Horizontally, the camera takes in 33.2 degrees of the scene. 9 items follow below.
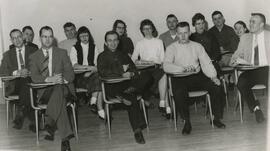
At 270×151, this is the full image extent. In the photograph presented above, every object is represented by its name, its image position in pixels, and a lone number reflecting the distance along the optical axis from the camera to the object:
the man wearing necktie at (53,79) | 4.11
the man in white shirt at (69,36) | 6.09
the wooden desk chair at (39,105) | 4.10
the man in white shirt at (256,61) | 4.77
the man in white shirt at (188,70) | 4.56
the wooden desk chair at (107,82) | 4.31
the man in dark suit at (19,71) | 4.86
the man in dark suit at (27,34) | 6.14
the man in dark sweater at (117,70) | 4.60
